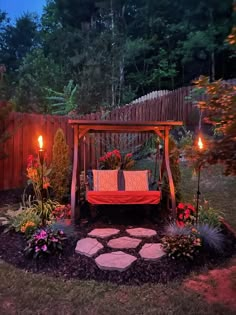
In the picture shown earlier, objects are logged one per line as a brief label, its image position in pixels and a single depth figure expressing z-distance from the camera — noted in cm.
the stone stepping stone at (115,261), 244
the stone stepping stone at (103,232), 308
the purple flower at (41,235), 266
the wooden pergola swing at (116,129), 345
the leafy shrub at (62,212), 342
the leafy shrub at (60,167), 403
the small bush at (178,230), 271
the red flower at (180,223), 302
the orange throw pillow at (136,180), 387
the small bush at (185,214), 320
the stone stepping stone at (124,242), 283
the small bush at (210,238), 267
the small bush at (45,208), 322
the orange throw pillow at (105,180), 381
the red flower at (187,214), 325
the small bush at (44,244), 259
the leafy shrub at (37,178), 373
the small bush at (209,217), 319
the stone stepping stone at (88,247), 267
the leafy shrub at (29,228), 297
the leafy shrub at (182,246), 253
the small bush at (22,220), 306
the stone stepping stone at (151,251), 259
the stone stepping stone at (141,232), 311
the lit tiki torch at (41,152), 304
